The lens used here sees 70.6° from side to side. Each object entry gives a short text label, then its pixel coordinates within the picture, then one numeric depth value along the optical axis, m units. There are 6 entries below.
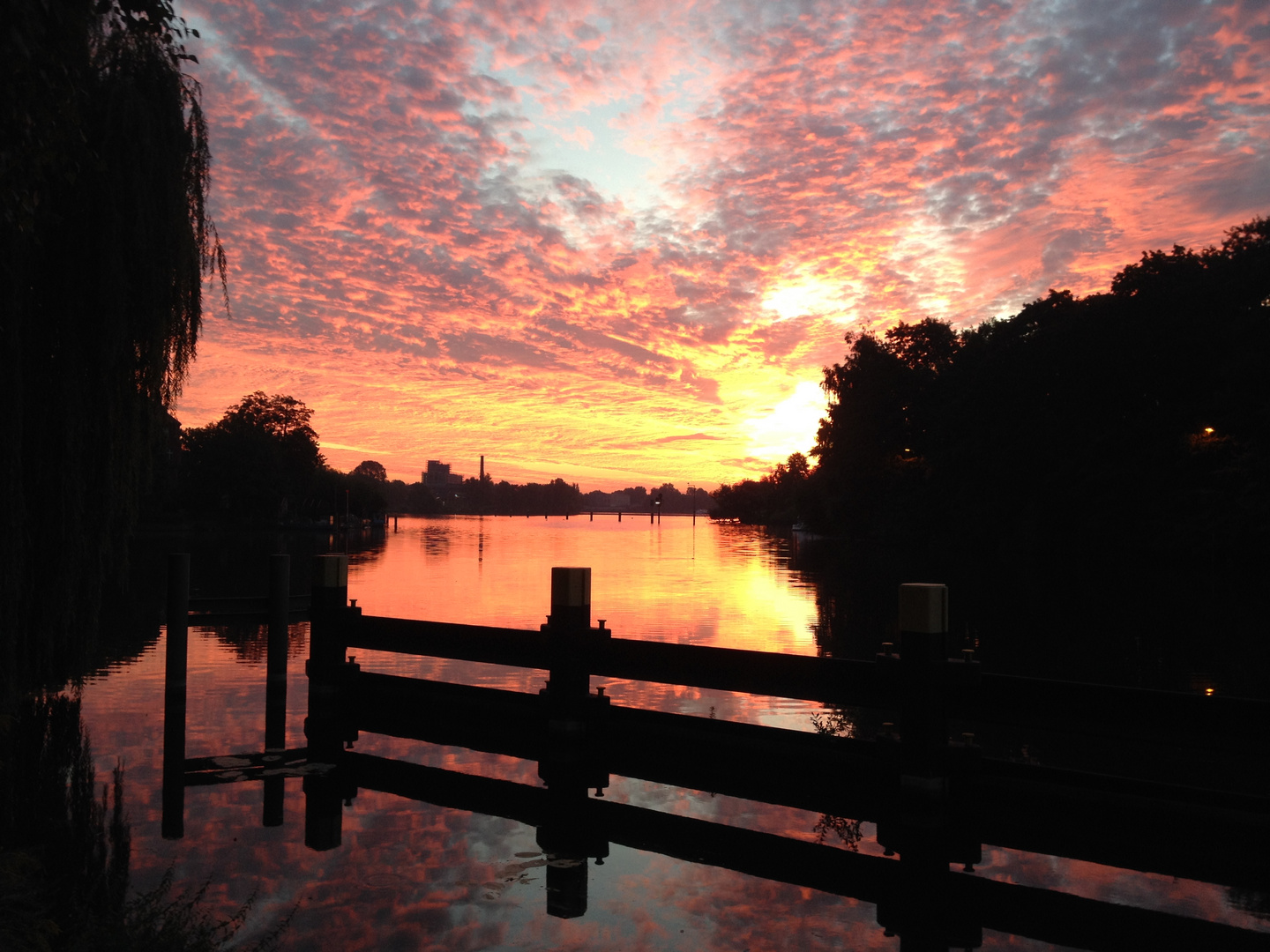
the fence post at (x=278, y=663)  9.28
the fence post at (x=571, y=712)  7.52
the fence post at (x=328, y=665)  9.06
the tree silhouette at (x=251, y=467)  106.75
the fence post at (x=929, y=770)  5.90
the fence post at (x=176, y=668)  8.85
